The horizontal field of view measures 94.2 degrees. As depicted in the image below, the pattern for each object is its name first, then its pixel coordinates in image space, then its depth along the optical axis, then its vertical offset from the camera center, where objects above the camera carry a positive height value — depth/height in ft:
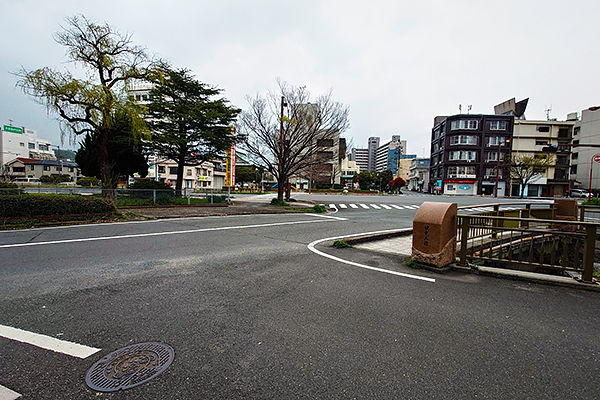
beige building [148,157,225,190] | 201.36 +7.43
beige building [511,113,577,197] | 191.42 +30.32
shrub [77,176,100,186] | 109.83 -1.00
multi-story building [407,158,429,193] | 277.64 +17.91
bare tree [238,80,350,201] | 67.31 +13.49
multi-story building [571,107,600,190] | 178.60 +31.82
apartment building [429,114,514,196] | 193.16 +28.55
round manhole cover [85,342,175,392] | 7.19 -5.20
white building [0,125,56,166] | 205.39 +25.96
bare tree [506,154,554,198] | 165.27 +17.85
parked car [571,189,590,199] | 159.62 +2.64
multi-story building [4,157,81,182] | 185.88 +6.52
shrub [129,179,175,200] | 52.11 -2.06
